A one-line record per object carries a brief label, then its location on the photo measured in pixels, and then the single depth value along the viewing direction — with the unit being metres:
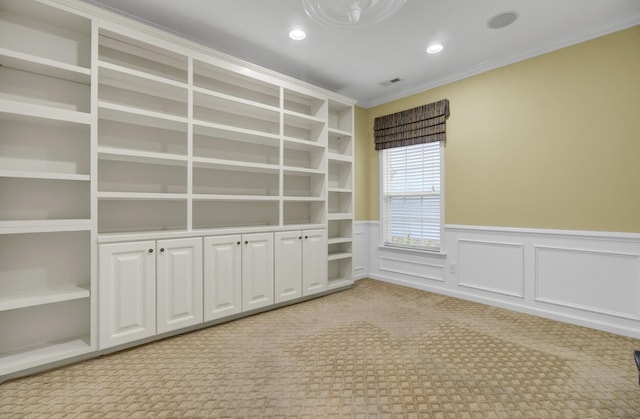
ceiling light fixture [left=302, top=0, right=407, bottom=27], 1.99
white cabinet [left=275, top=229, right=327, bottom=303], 3.44
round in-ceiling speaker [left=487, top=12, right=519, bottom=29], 2.65
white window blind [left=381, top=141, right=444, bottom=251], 4.15
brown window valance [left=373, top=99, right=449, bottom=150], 3.97
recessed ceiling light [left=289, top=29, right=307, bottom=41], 2.89
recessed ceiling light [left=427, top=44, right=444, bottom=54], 3.17
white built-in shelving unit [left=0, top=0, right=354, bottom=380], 2.23
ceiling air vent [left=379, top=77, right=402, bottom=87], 3.99
